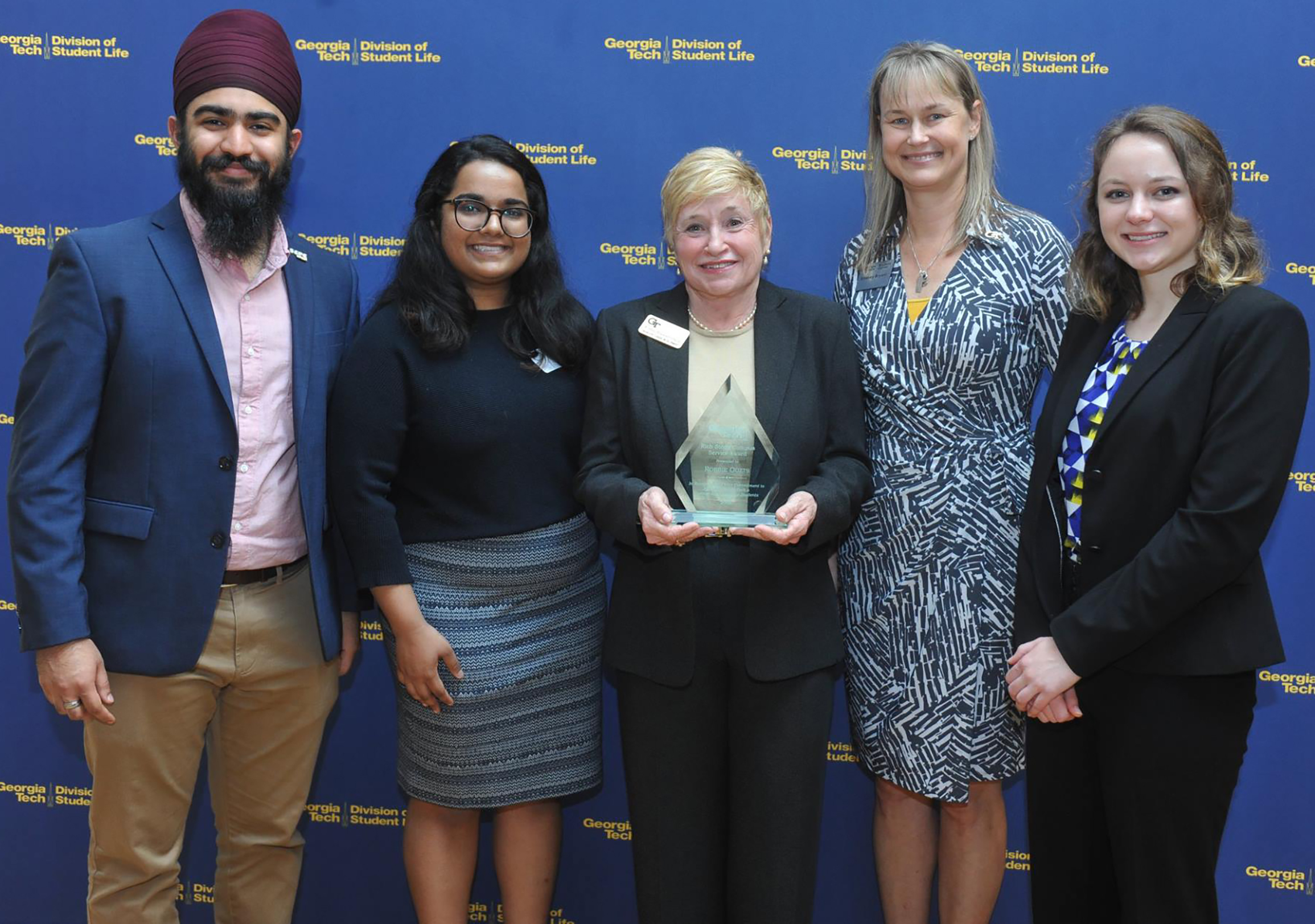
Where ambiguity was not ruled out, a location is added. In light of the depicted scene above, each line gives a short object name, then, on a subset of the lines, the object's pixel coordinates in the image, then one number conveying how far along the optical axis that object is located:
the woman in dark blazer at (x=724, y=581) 2.16
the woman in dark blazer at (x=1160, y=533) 1.79
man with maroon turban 2.11
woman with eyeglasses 2.31
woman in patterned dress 2.32
